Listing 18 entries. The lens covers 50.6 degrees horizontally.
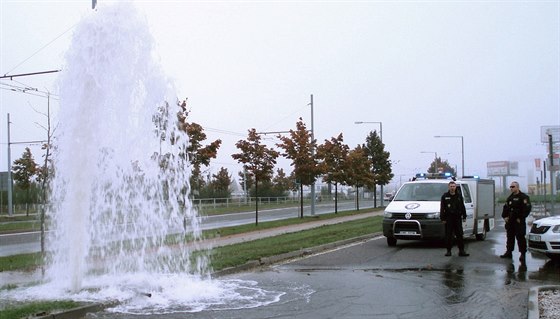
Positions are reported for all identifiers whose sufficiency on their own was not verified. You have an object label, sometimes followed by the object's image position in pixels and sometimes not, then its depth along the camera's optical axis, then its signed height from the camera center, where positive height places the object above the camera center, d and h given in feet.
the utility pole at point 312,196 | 117.58 -2.72
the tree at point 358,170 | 128.88 +2.90
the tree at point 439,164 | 296.51 +9.10
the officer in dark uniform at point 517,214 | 43.98 -2.51
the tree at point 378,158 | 162.71 +6.70
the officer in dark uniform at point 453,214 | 47.83 -2.64
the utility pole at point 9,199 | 134.67 -3.11
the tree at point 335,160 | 124.56 +4.72
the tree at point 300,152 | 107.45 +5.62
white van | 52.70 -2.50
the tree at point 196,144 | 76.28 +5.23
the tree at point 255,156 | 93.40 +4.32
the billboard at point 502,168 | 318.24 +7.48
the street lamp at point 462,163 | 235.36 +7.34
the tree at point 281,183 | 239.71 -0.03
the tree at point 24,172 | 147.43 +3.40
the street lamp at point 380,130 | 172.99 +15.49
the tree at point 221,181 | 212.23 +0.95
